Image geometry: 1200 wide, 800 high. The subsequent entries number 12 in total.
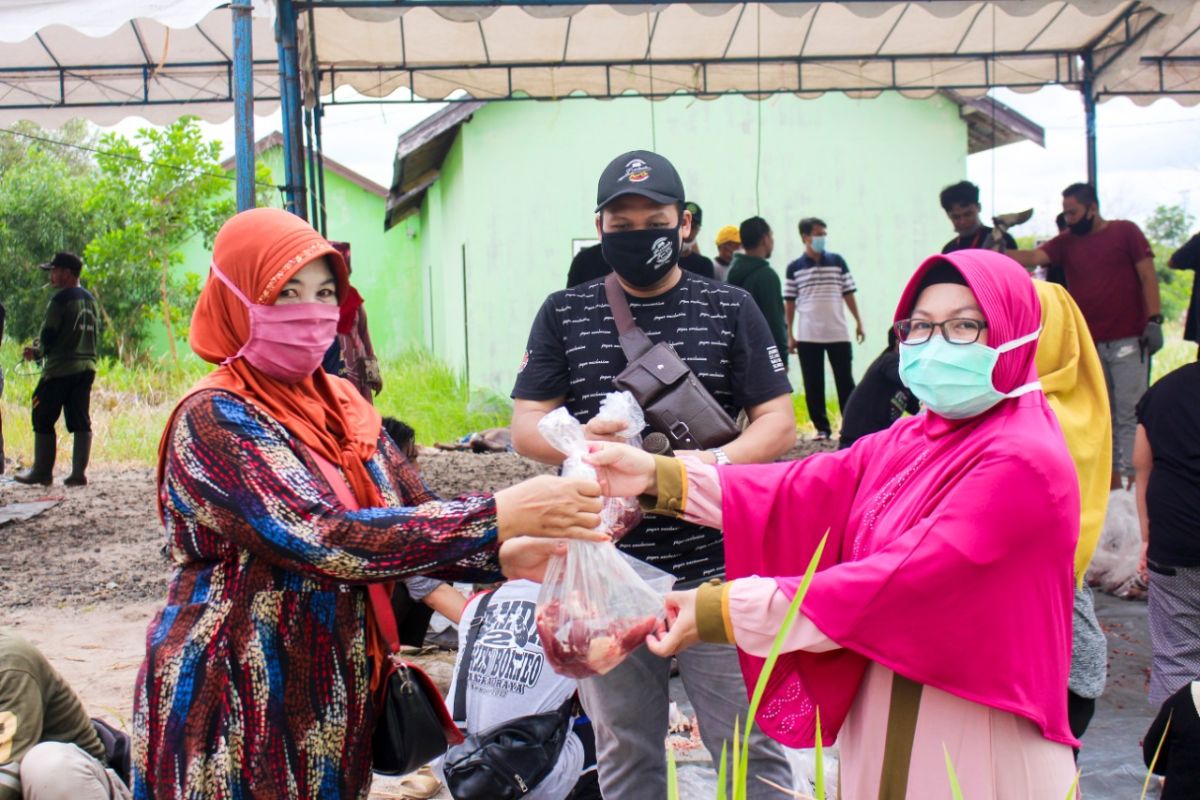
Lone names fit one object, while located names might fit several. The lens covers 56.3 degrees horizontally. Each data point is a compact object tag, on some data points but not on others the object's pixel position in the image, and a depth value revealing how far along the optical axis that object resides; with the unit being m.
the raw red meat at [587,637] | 2.19
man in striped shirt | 10.69
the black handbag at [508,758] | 3.31
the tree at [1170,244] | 28.56
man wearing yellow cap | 9.89
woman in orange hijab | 1.95
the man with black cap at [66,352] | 9.84
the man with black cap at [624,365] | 2.72
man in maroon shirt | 7.79
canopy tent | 8.04
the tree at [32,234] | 22.72
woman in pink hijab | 1.91
